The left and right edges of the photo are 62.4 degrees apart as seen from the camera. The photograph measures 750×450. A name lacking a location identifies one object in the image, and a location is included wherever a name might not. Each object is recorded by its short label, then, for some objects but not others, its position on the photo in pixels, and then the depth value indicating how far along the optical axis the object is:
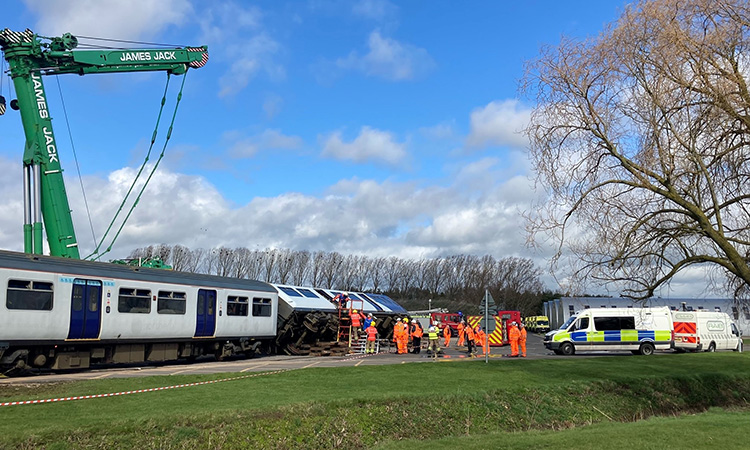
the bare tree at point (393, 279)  117.00
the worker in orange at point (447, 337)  37.07
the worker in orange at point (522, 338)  26.33
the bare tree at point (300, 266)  102.75
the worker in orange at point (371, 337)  28.70
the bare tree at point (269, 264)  100.25
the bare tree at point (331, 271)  106.25
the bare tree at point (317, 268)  104.44
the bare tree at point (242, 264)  97.53
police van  29.47
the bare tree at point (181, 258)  94.92
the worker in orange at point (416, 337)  29.92
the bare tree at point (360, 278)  109.84
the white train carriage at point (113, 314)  17.34
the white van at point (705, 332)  31.28
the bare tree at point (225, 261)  97.66
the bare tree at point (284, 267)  100.88
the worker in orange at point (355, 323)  29.72
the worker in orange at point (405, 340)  29.16
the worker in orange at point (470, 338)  28.03
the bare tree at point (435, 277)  119.06
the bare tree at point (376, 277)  113.99
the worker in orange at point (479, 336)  28.49
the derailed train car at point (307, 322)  28.86
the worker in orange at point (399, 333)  29.20
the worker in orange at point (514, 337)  26.48
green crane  21.83
